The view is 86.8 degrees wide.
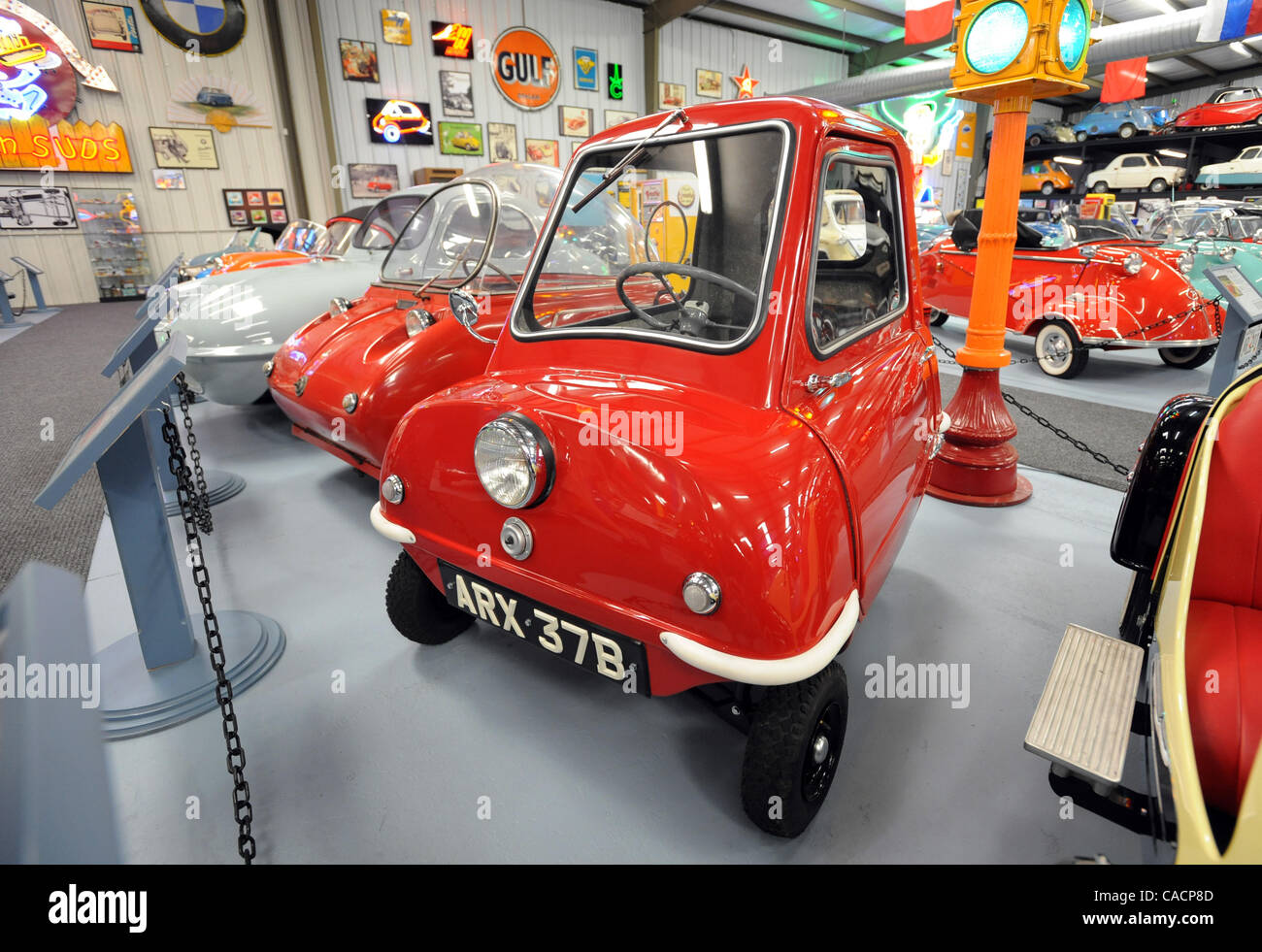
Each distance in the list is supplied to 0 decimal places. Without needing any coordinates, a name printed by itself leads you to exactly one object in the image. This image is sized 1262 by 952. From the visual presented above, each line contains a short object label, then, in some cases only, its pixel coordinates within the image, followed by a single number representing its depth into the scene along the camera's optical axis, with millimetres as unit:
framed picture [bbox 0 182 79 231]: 10297
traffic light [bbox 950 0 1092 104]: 2844
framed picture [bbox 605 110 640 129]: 13851
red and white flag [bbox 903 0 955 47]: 6559
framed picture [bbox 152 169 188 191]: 10906
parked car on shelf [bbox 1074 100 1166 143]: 17844
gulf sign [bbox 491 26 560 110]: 12297
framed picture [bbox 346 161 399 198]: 11648
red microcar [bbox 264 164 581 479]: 3135
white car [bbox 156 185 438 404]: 4121
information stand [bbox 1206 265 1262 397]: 3166
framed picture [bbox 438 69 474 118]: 11945
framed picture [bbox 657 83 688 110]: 14438
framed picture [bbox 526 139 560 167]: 13148
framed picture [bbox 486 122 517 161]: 12680
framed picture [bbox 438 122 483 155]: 12243
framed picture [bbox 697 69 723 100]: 14883
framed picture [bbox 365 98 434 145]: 11500
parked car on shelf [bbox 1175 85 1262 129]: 16047
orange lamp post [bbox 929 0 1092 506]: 2875
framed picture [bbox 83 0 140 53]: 9953
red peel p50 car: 1392
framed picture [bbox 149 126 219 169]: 10773
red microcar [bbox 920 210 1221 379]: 5512
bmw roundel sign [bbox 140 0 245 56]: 10281
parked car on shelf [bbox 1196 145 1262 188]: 15219
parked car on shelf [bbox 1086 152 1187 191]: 16406
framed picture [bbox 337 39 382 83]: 11008
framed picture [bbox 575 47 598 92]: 13152
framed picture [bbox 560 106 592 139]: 13324
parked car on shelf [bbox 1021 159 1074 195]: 18594
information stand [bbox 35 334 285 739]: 1787
